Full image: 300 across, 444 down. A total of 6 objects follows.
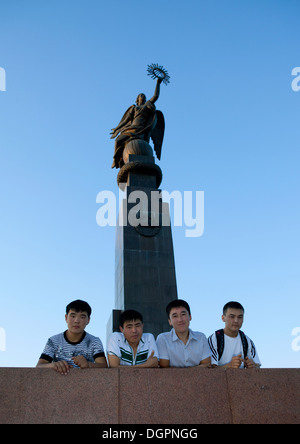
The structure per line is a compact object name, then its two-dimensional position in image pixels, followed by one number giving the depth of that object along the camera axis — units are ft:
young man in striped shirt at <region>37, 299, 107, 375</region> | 15.84
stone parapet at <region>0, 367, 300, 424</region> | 13.52
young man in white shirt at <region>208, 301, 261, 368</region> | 17.30
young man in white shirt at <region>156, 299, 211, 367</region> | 17.04
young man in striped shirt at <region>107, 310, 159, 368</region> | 16.17
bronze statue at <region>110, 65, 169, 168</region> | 52.65
